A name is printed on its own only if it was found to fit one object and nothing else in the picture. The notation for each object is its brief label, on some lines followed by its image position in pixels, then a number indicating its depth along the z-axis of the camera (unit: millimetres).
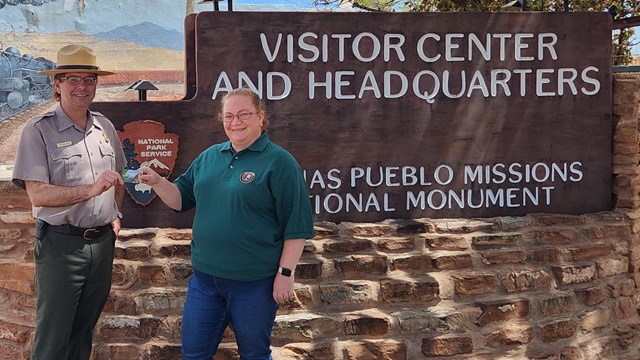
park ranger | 2951
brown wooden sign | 4551
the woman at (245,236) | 2734
